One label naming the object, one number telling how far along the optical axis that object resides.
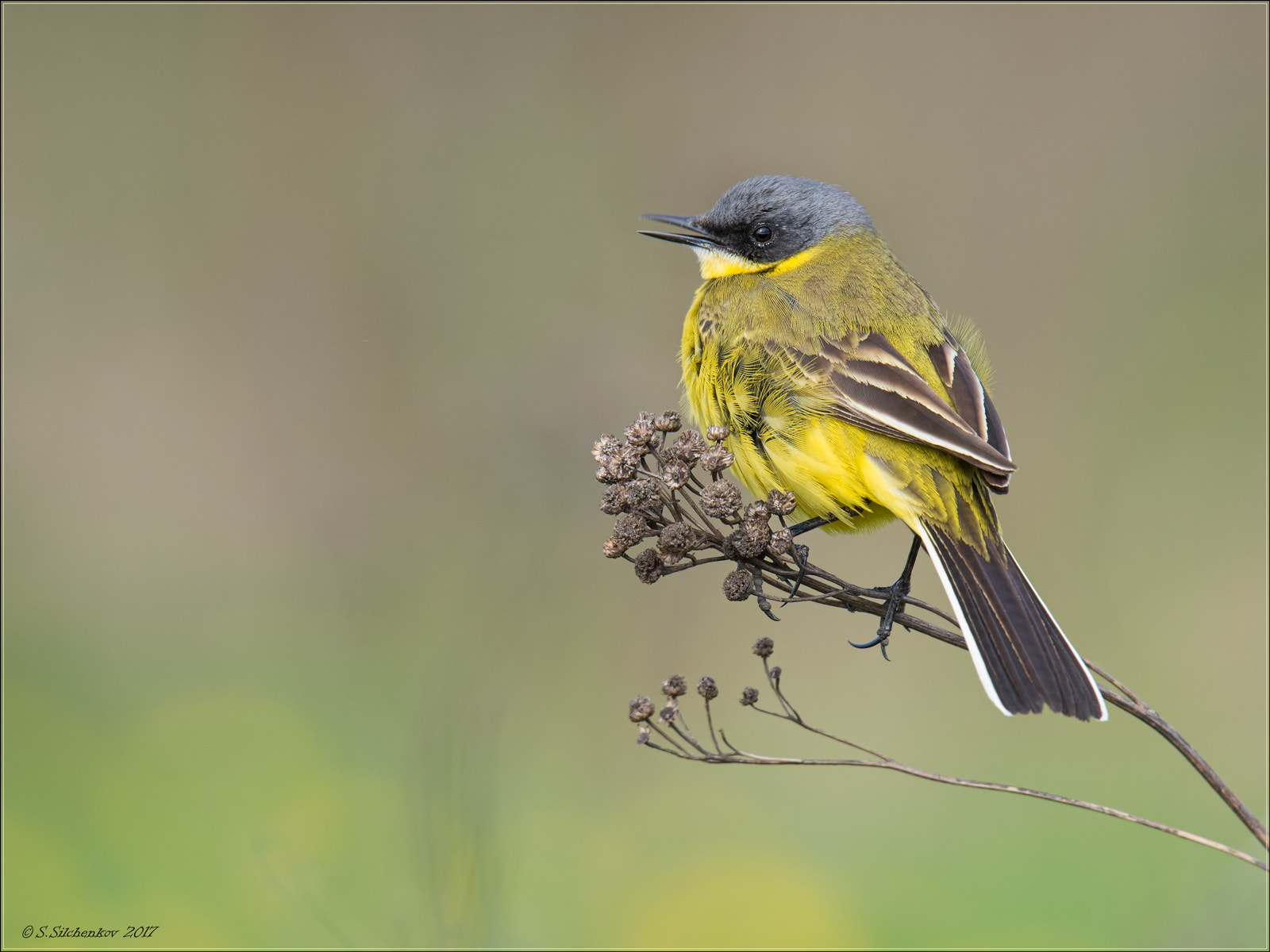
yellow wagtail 6.41
